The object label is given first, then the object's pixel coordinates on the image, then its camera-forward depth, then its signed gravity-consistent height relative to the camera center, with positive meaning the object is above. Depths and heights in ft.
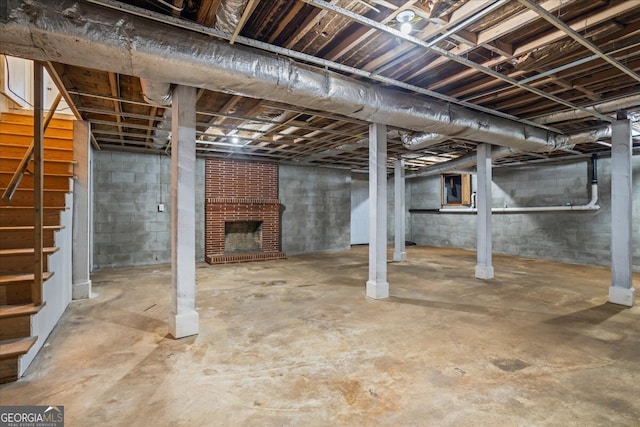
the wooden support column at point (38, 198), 8.12 +0.45
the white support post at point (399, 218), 25.05 -0.18
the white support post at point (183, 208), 9.80 +0.24
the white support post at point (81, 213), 14.10 +0.12
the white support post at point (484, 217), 18.70 -0.10
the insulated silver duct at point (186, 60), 6.53 +3.96
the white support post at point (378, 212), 14.32 +0.18
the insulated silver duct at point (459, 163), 19.42 +4.05
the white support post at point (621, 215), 13.70 +0.04
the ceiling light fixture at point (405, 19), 7.31 +4.74
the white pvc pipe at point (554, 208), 23.13 +0.65
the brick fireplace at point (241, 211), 24.43 +0.37
